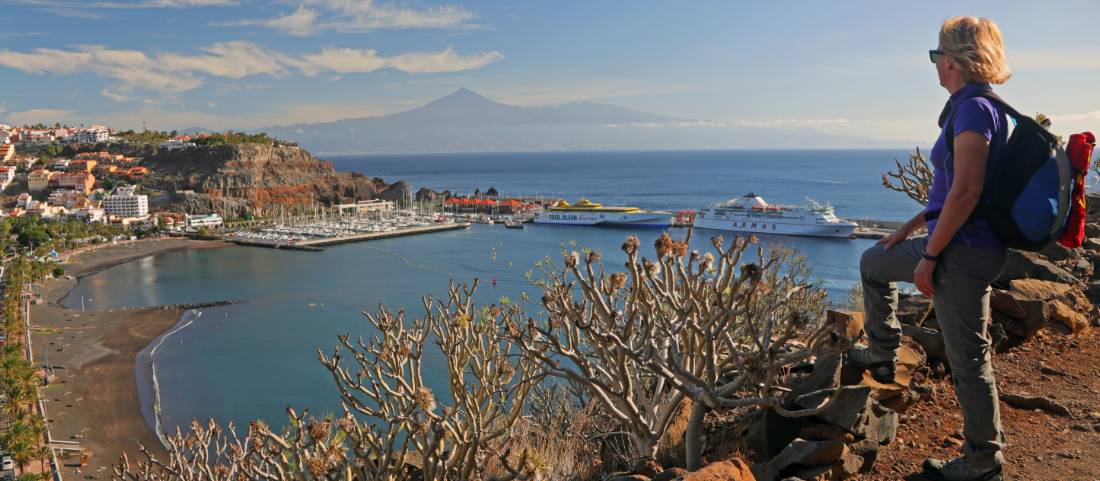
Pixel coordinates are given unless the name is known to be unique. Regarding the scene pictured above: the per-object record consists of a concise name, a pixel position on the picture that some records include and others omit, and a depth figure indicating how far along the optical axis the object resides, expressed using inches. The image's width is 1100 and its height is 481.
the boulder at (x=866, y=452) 107.8
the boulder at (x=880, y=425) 112.7
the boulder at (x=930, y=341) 146.4
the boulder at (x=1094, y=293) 211.0
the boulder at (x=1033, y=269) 207.3
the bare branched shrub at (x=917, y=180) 297.4
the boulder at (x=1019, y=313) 164.1
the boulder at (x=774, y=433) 114.7
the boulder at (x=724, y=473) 86.5
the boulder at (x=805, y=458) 104.1
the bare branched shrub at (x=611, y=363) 123.6
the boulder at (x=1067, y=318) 171.2
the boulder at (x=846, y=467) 104.6
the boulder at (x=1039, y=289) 176.6
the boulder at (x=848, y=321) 140.5
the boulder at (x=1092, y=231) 283.0
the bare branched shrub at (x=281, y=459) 120.2
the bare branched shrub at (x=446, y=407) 139.7
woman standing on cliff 81.4
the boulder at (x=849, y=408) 110.1
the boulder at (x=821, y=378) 114.1
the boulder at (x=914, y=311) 166.2
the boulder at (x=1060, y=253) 247.1
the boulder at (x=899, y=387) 119.1
